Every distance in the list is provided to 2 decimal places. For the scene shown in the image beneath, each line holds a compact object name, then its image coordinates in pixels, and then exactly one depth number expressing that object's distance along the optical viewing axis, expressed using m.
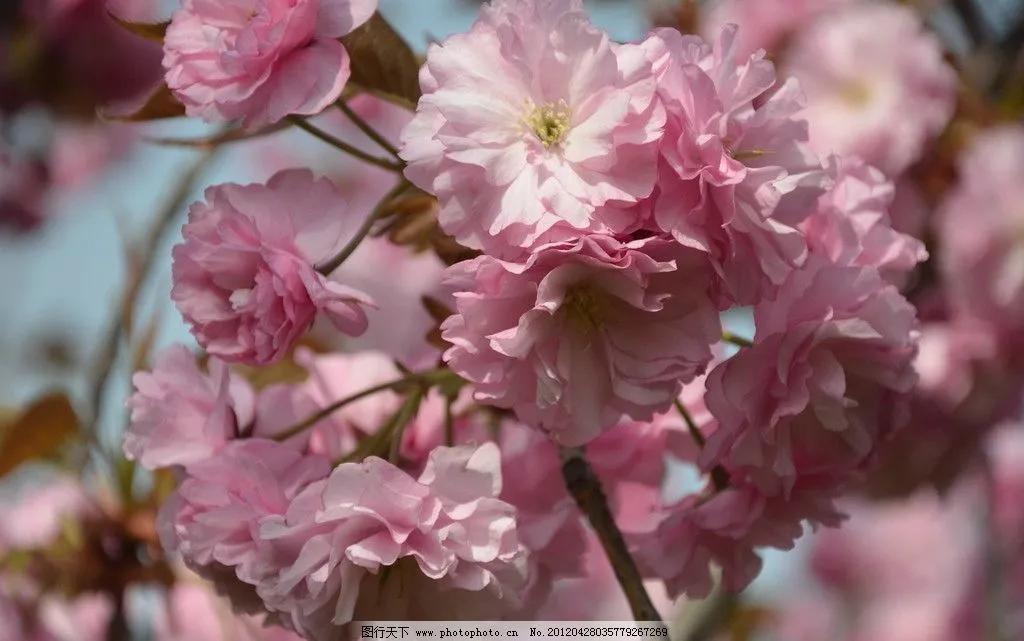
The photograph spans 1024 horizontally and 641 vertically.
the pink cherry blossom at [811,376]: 0.82
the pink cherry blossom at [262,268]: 0.81
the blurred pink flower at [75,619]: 1.31
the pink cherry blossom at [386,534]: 0.80
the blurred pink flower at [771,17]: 1.33
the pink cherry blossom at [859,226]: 0.84
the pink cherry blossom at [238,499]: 0.81
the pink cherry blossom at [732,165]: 0.79
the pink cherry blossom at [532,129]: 0.79
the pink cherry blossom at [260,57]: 0.82
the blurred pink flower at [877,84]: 1.14
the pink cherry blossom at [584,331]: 0.79
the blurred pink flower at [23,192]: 2.50
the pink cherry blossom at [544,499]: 0.85
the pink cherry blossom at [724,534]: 0.84
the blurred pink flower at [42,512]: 1.05
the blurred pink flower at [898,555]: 3.02
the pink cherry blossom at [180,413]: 0.84
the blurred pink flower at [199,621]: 1.03
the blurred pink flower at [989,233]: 1.15
